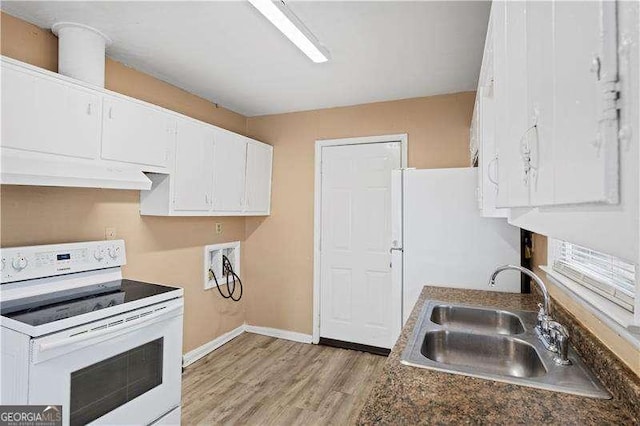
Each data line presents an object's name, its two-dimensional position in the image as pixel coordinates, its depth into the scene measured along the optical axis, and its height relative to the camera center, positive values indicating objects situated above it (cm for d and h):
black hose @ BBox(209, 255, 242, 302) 364 -62
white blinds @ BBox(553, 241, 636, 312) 110 -19
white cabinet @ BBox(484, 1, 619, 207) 40 +19
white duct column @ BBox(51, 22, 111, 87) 201 +100
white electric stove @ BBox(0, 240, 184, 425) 147 -58
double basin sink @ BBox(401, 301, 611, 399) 108 -50
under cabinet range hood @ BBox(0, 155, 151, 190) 159 +23
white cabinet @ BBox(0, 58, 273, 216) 170 +50
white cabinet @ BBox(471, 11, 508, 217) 142 +42
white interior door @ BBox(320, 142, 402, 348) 340 -22
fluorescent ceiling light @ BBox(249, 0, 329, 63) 169 +109
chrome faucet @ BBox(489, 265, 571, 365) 119 -41
